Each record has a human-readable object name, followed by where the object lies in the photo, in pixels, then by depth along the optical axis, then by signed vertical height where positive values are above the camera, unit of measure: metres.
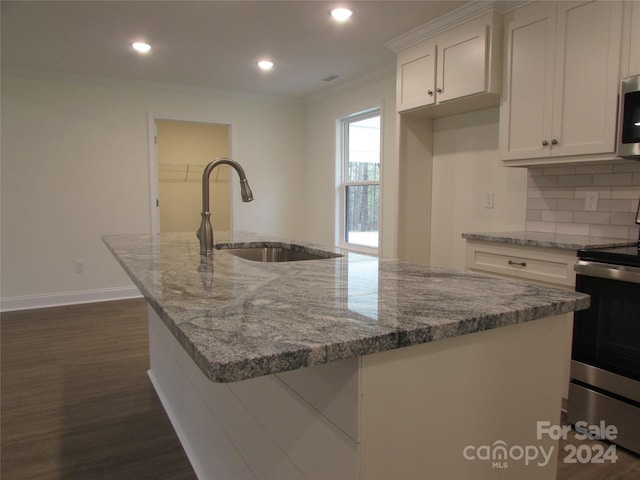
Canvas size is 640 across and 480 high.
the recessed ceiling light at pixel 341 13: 2.90 +1.29
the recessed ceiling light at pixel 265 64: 4.01 +1.32
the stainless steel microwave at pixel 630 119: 2.06 +0.43
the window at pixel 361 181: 4.68 +0.30
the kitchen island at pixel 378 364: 0.77 -0.31
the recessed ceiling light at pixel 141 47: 3.57 +1.30
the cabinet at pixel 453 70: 2.76 +0.94
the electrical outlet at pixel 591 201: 2.57 +0.05
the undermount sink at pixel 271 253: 2.25 -0.24
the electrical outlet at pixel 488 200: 3.25 +0.06
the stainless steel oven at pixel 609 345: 1.95 -0.63
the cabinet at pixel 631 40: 2.09 +0.81
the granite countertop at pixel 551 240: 2.19 -0.17
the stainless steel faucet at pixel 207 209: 1.89 -0.01
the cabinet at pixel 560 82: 2.22 +0.70
